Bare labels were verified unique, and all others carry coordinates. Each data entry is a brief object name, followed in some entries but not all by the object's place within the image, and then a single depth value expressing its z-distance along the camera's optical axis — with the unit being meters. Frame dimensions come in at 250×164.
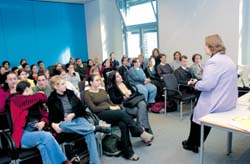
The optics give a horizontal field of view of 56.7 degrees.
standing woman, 2.45
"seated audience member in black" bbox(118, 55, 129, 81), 5.08
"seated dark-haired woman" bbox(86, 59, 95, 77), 6.66
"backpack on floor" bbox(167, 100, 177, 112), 4.88
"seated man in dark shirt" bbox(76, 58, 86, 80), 6.71
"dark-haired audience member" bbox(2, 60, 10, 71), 6.14
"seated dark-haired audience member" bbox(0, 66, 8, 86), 5.07
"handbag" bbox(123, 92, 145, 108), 3.49
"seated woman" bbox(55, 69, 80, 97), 4.64
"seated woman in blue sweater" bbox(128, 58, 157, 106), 4.93
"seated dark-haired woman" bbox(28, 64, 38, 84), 5.36
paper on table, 1.93
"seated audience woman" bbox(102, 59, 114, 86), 6.15
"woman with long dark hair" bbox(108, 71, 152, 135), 3.45
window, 7.23
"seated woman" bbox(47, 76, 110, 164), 2.61
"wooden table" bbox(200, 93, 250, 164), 1.99
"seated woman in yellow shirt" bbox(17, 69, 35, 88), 4.04
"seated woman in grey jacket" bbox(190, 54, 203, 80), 5.18
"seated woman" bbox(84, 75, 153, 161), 2.90
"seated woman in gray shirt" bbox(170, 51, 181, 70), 5.83
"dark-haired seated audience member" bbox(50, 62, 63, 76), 5.31
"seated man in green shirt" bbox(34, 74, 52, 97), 3.54
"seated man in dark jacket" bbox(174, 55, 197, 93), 4.89
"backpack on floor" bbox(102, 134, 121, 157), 2.99
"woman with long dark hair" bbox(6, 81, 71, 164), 2.32
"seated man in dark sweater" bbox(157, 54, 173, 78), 5.59
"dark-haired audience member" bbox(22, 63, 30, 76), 5.89
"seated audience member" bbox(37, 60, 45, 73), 6.46
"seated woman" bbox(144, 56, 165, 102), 5.29
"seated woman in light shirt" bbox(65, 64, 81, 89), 4.92
